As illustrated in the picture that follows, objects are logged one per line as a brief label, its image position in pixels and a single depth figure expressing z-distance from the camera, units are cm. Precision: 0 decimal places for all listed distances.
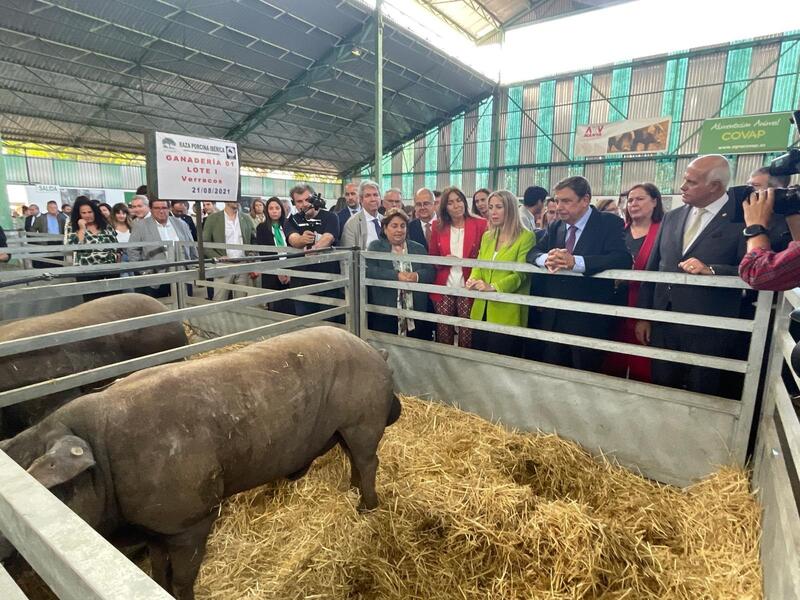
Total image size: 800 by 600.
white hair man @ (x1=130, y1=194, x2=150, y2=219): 617
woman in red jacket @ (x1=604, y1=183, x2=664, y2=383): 328
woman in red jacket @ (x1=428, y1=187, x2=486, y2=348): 403
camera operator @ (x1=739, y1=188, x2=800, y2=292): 200
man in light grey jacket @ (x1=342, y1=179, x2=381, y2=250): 466
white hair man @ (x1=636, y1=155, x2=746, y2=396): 271
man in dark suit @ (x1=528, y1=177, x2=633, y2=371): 304
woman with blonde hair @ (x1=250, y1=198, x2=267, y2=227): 885
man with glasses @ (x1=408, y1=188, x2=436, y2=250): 475
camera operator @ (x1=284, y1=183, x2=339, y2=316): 469
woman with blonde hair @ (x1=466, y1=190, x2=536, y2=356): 357
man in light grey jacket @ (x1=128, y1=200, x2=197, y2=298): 591
